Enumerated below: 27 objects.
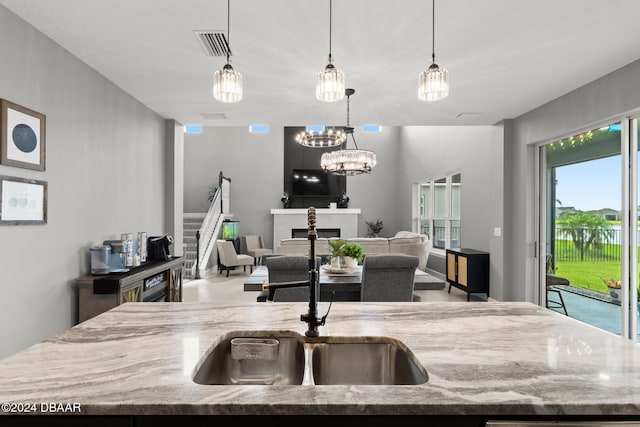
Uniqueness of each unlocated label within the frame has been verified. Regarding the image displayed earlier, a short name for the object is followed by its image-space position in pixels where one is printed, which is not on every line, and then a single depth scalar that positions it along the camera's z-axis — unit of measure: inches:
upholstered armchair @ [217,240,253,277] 296.3
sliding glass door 136.3
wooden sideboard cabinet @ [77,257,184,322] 119.3
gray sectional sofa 271.6
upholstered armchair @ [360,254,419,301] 131.1
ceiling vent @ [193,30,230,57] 108.3
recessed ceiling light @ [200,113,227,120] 197.9
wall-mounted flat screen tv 407.5
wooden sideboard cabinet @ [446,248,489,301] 219.6
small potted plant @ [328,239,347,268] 160.4
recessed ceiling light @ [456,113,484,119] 195.6
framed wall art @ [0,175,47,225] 95.0
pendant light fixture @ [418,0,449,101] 79.5
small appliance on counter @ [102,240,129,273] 133.5
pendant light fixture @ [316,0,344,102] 80.7
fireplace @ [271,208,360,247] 393.1
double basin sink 51.1
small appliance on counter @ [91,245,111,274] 127.6
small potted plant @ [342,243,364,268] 159.8
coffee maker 164.1
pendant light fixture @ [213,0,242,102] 76.3
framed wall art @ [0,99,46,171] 94.8
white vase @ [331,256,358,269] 160.9
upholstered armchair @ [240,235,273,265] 345.6
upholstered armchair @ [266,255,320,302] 126.7
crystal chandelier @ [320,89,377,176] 210.4
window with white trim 297.1
